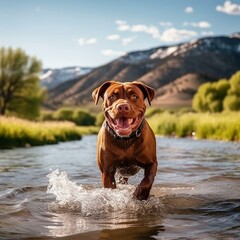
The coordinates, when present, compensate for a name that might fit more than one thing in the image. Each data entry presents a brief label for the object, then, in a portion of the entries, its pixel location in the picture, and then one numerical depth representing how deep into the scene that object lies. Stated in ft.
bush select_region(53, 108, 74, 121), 257.14
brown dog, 16.34
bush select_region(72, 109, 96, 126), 253.71
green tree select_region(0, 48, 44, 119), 140.97
